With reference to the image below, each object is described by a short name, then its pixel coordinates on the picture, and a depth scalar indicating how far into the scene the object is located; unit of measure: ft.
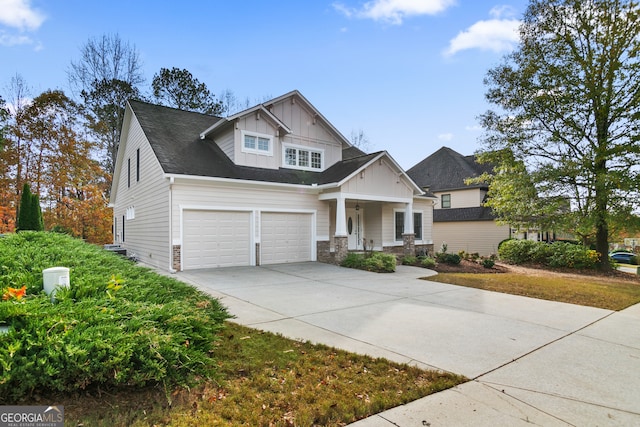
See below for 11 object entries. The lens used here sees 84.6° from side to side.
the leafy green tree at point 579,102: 45.42
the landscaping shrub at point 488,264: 49.88
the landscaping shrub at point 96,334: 9.43
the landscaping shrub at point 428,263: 48.14
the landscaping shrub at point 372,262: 41.63
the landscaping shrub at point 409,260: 49.52
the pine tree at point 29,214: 45.55
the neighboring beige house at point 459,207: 78.38
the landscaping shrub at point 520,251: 55.72
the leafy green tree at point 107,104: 77.40
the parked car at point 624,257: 89.61
